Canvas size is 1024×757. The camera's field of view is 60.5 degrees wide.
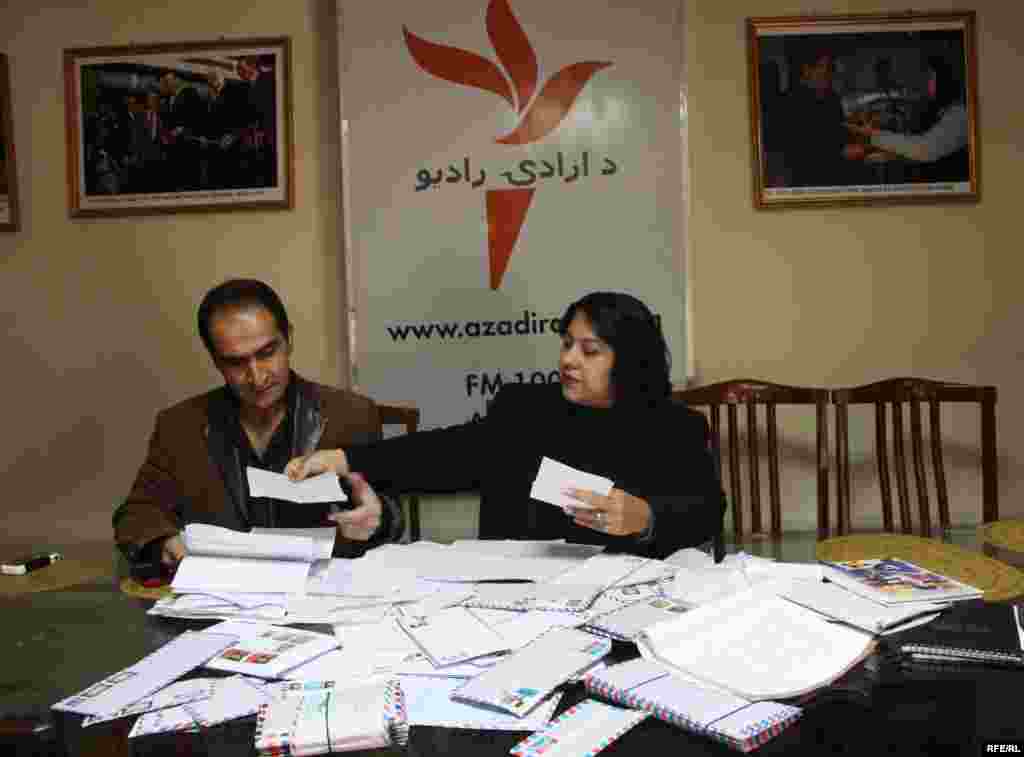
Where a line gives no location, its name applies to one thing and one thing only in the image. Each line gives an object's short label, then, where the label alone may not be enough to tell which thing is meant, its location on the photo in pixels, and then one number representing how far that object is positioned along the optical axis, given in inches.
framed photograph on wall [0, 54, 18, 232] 129.8
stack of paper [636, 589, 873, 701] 49.2
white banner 126.6
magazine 62.1
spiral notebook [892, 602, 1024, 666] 52.9
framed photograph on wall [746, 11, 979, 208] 124.7
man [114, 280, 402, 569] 89.4
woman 89.1
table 44.1
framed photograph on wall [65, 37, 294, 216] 127.7
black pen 82.1
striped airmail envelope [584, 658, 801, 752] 43.7
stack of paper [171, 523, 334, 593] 69.7
